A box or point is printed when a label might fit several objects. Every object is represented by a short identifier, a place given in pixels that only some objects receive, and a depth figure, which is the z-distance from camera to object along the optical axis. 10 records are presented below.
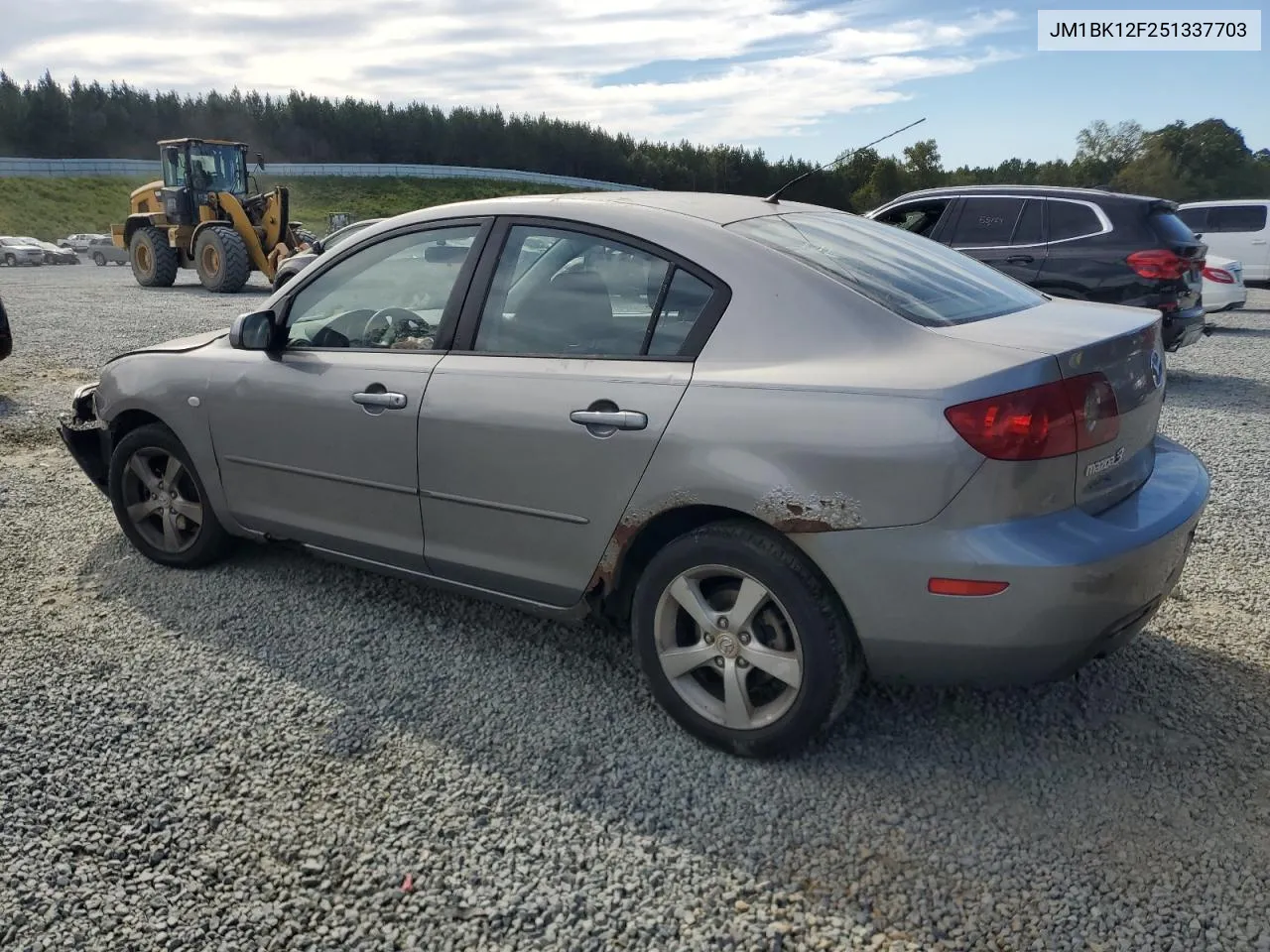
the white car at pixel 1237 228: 17.91
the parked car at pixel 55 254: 33.06
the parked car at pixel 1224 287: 13.12
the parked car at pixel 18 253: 31.61
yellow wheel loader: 18.81
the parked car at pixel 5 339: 8.30
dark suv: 8.32
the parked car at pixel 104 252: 32.56
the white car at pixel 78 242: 35.75
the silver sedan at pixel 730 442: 2.51
